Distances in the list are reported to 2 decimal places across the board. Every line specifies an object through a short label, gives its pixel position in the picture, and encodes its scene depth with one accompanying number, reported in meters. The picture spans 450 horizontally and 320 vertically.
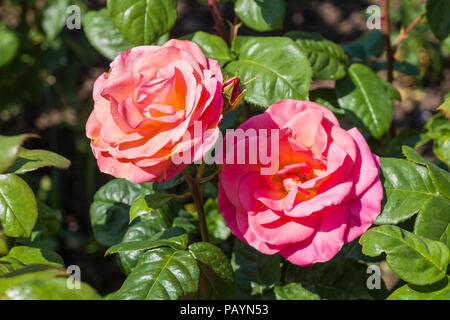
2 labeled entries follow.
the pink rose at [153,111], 0.72
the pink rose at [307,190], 0.78
